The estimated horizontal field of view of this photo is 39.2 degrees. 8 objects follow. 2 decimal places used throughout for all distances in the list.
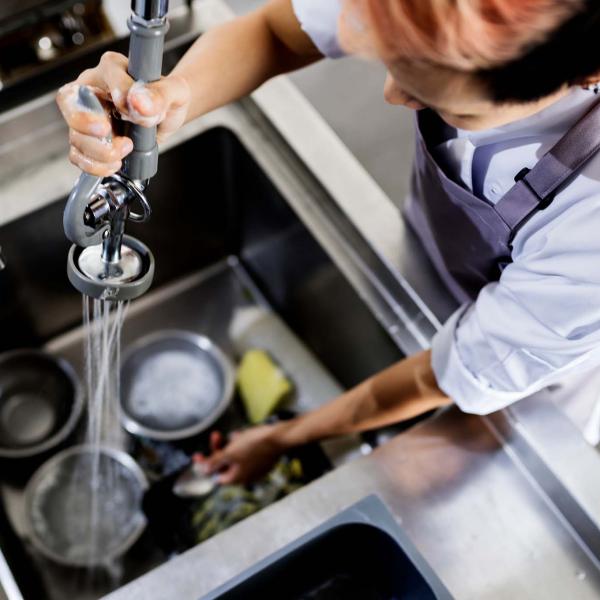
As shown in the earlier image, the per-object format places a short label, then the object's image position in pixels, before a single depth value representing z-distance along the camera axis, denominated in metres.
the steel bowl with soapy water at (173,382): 1.34
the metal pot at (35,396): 1.33
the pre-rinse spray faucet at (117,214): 0.63
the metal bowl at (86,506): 1.23
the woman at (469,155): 0.60
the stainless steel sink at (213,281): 1.23
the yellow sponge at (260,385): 1.36
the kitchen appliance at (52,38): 1.38
